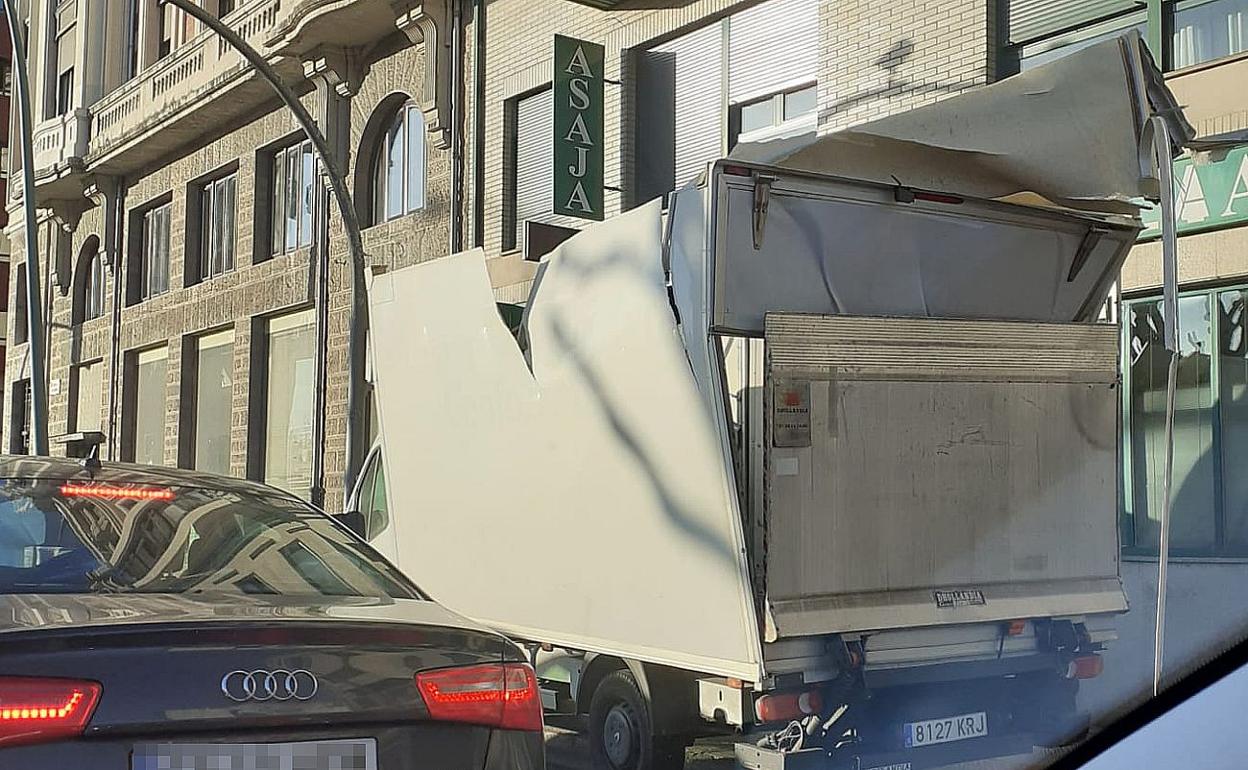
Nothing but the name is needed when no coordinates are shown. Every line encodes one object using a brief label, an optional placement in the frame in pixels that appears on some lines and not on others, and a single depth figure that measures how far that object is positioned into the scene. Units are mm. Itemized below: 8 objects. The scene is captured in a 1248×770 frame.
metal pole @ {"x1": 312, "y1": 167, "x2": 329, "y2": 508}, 20562
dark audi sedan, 2936
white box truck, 5730
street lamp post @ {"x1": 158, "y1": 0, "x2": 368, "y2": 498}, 14000
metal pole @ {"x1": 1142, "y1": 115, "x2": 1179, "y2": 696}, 5148
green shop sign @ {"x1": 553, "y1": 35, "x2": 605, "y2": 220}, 15438
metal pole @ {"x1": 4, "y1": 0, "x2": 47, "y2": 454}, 19328
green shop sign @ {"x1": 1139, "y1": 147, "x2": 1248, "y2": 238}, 9711
